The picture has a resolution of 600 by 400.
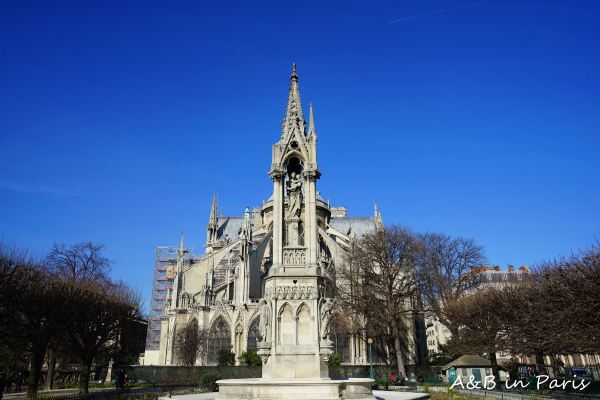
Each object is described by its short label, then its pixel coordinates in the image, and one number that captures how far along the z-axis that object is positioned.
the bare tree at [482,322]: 30.81
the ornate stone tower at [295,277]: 13.52
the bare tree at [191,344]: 41.31
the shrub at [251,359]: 32.33
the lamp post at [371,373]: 30.70
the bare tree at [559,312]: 18.20
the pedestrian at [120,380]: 27.70
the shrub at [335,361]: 32.59
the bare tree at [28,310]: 23.05
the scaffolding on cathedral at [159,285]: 62.50
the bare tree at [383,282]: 35.22
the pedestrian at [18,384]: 30.51
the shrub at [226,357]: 37.48
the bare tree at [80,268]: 36.34
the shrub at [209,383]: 23.60
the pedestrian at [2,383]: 19.15
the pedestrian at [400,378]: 29.71
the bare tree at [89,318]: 26.12
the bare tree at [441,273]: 37.41
